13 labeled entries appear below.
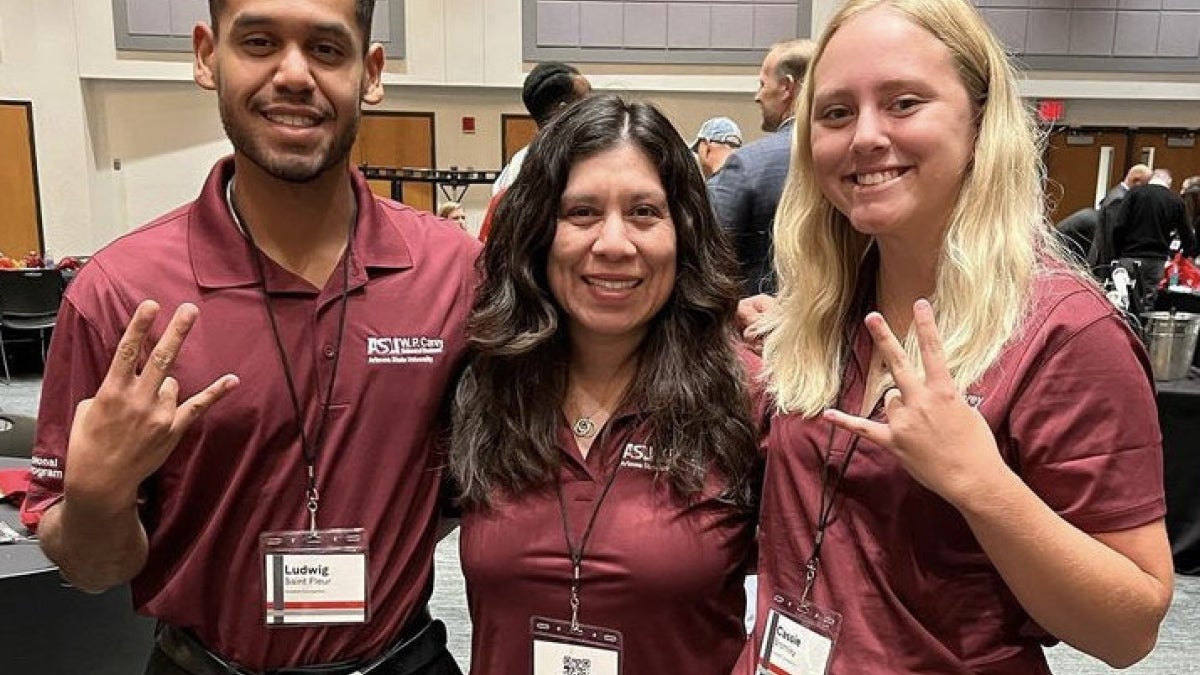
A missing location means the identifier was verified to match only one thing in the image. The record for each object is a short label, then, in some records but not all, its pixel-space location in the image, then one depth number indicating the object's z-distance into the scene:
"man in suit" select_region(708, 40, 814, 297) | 3.18
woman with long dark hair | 1.46
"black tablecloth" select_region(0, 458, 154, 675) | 2.03
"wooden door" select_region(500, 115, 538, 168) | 10.91
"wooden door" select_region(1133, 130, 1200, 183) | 10.80
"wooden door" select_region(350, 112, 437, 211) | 11.02
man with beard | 1.39
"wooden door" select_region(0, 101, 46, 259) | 10.26
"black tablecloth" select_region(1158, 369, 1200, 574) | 3.85
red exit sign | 10.45
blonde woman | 1.11
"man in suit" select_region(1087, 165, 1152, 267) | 7.23
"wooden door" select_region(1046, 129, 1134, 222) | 10.94
